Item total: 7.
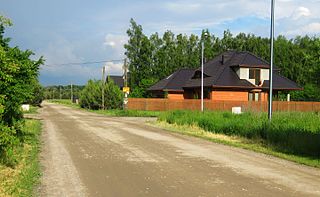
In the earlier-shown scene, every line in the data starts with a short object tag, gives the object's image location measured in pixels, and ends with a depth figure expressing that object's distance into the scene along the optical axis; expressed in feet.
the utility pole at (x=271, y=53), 63.98
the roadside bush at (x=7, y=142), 30.75
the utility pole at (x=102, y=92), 203.66
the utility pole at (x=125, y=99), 169.82
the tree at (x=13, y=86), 30.60
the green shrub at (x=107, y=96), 205.87
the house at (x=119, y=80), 332.19
